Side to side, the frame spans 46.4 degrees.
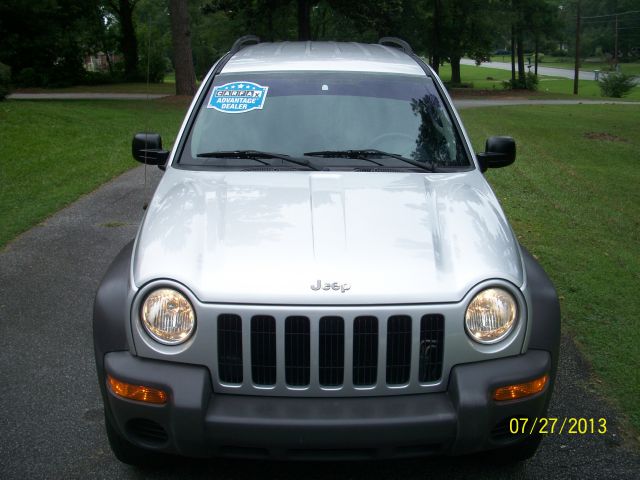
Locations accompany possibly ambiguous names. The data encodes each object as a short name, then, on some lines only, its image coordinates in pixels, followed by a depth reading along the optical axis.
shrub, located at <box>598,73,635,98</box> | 44.22
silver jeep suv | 2.91
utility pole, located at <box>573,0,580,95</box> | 47.26
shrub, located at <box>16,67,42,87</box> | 34.22
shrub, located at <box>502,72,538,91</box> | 43.91
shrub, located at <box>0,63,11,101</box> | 18.93
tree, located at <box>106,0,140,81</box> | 45.41
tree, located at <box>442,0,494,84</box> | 43.56
